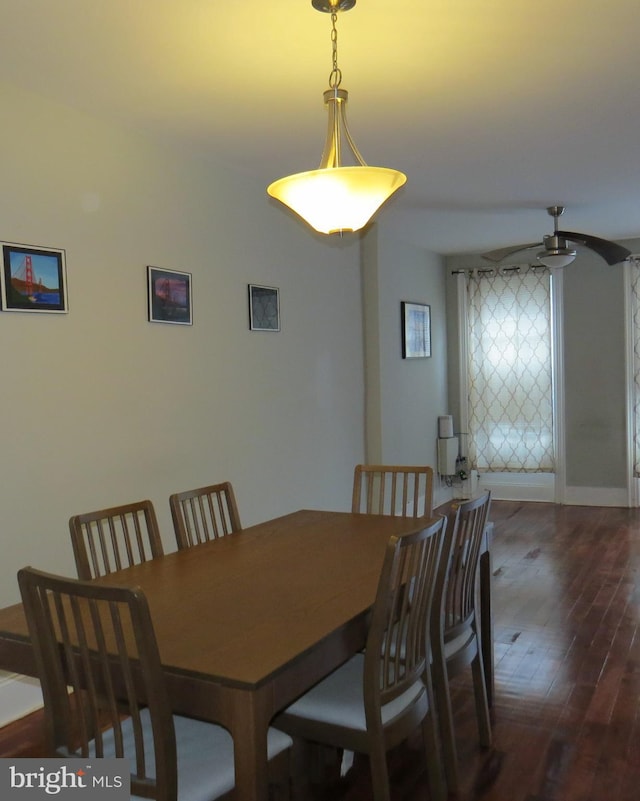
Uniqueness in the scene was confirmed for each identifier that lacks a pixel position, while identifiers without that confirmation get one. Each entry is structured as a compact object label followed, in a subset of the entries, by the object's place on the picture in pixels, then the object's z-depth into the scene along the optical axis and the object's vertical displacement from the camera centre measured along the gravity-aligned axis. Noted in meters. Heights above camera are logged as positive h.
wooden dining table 1.53 -0.63
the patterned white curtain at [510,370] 6.90 +0.00
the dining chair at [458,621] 2.29 -0.84
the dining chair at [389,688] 1.87 -0.90
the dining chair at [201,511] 2.74 -0.53
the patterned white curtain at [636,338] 6.52 +0.25
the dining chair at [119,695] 1.52 -0.70
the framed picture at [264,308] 4.25 +0.42
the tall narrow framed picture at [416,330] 6.25 +0.38
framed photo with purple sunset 3.50 +0.42
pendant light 2.08 +0.55
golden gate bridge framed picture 2.81 +0.42
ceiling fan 4.75 +0.81
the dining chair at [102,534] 2.32 -0.51
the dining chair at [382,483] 3.24 -0.50
